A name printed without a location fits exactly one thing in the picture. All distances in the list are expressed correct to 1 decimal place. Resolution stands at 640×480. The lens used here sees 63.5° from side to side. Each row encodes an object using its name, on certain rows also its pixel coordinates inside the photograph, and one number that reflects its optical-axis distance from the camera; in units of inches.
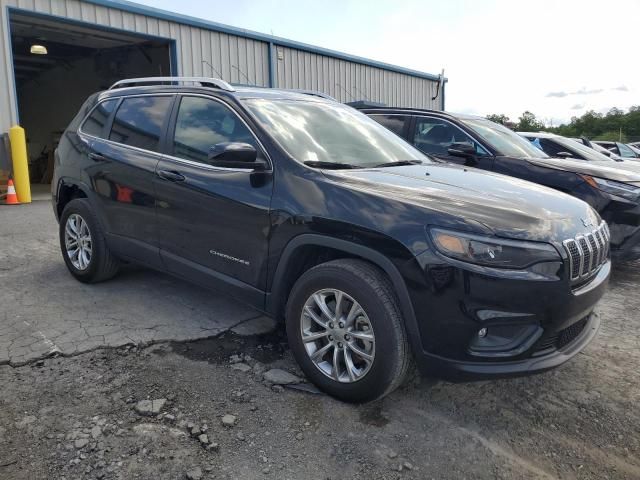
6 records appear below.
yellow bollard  414.0
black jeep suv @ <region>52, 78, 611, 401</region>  97.5
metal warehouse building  440.5
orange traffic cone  408.5
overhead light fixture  604.5
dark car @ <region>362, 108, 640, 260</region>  199.6
